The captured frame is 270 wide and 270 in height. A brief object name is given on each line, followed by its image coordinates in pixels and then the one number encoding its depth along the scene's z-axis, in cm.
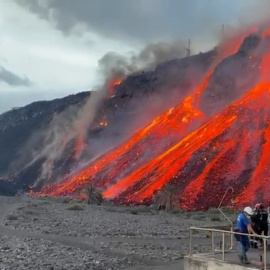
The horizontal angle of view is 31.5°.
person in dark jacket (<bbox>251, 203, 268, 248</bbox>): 1980
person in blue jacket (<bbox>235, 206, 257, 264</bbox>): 1656
